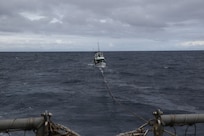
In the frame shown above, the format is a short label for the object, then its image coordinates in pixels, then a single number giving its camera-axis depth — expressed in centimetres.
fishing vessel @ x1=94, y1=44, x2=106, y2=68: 9533
